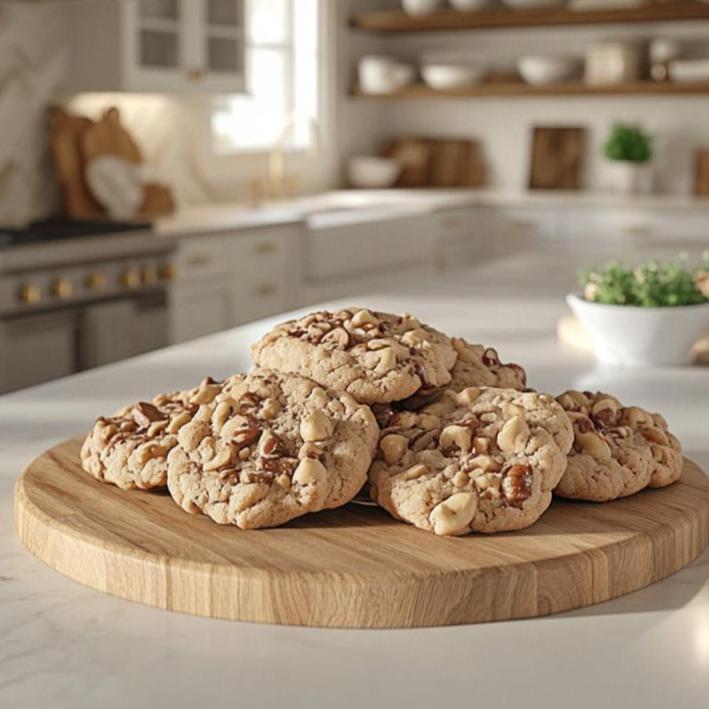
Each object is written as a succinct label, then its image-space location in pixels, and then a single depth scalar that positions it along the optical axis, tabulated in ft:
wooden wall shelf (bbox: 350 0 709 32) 18.11
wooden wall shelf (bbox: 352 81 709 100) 18.52
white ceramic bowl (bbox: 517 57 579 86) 19.44
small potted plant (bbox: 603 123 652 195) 19.24
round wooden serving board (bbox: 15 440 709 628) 2.75
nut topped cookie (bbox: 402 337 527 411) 3.44
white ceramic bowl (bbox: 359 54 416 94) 20.26
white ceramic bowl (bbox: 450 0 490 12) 19.42
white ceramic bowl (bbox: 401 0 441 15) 19.76
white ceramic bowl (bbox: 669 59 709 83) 18.31
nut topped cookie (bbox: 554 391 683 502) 3.21
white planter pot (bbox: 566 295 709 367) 5.68
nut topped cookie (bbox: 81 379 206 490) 3.27
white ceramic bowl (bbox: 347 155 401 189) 20.76
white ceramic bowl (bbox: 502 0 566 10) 18.93
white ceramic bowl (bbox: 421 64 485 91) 20.04
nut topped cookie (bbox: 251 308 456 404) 3.29
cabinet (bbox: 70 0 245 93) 14.05
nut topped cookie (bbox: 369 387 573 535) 2.96
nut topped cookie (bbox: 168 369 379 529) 3.00
